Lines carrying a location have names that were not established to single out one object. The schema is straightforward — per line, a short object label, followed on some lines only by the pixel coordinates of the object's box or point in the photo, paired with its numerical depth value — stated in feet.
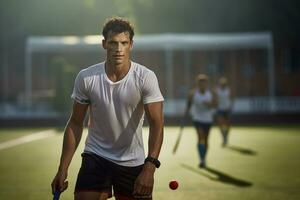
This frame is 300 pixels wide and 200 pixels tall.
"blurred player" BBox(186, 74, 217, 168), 71.00
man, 25.50
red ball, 30.65
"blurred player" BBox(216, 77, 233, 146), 94.10
